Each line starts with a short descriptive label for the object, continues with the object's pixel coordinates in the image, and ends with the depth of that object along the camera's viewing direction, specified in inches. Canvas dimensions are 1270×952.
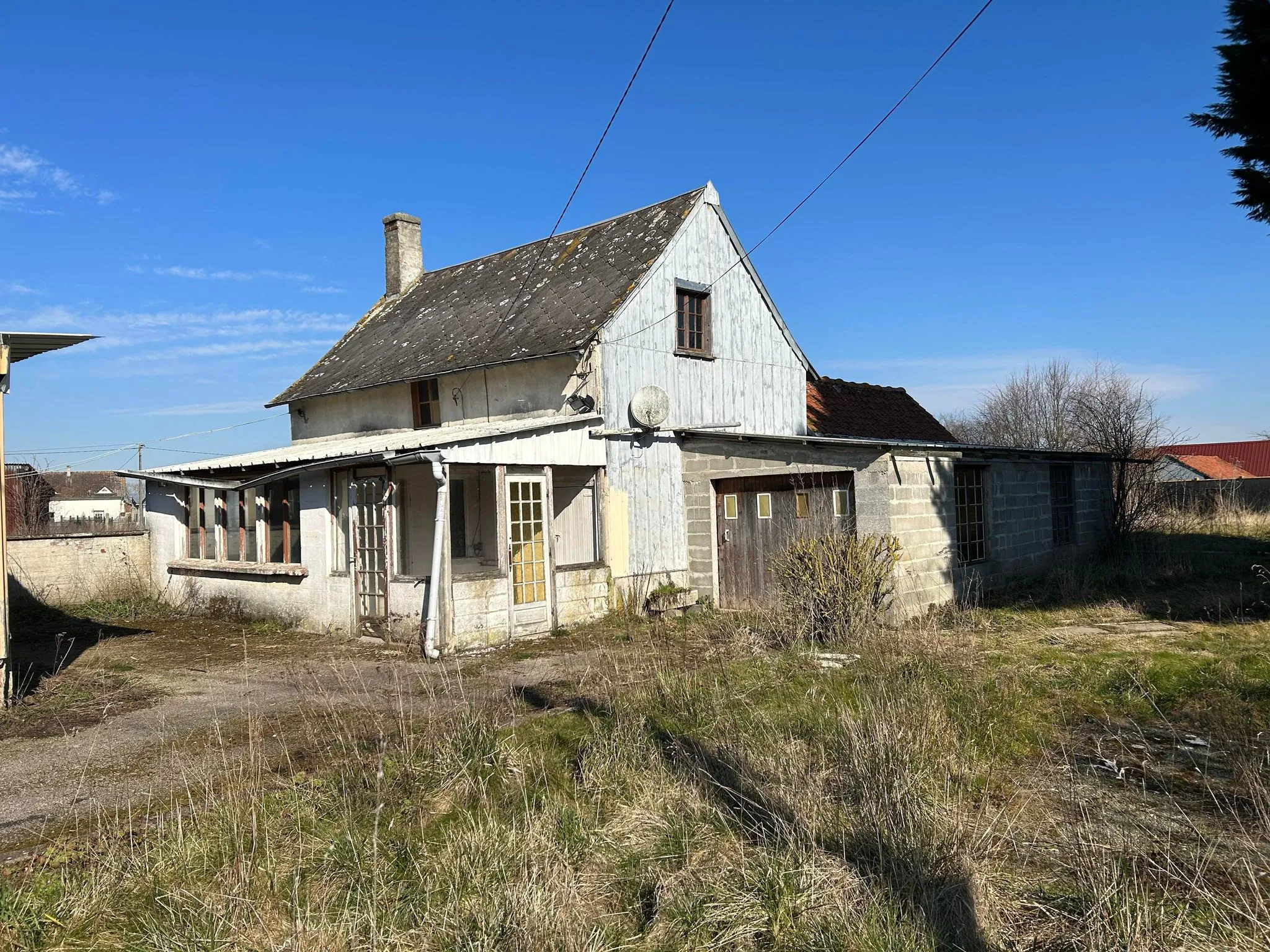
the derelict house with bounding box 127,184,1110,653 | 482.3
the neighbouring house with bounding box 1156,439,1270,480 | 1824.6
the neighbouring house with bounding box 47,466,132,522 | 2025.1
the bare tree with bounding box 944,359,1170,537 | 745.6
